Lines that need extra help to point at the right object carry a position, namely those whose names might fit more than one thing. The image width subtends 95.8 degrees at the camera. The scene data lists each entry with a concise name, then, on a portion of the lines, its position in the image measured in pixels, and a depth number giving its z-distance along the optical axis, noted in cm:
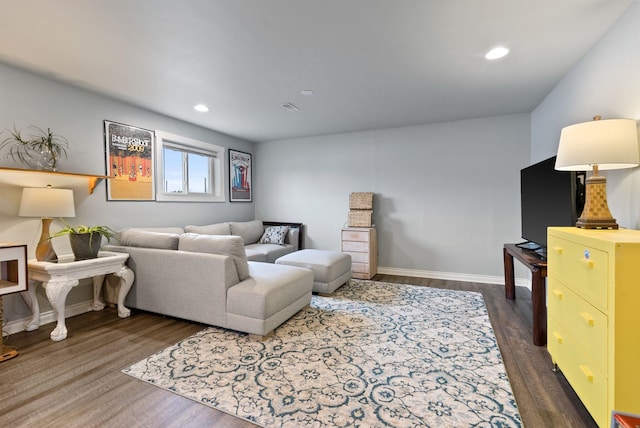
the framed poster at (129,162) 334
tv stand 225
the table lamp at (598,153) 159
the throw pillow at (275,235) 498
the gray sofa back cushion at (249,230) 477
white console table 237
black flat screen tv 213
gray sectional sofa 241
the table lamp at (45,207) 247
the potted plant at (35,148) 257
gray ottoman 349
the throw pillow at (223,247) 255
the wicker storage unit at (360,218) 453
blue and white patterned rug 157
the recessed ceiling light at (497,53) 228
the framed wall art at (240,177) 518
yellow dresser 121
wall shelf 241
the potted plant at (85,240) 262
